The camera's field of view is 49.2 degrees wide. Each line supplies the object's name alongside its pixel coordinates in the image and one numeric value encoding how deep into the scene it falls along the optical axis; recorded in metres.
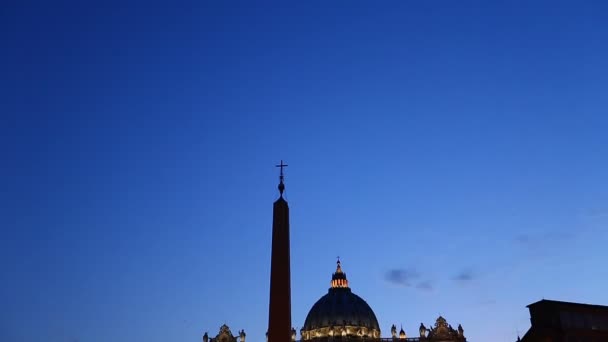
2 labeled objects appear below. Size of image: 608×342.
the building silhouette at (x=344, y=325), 131.75
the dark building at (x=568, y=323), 62.12
